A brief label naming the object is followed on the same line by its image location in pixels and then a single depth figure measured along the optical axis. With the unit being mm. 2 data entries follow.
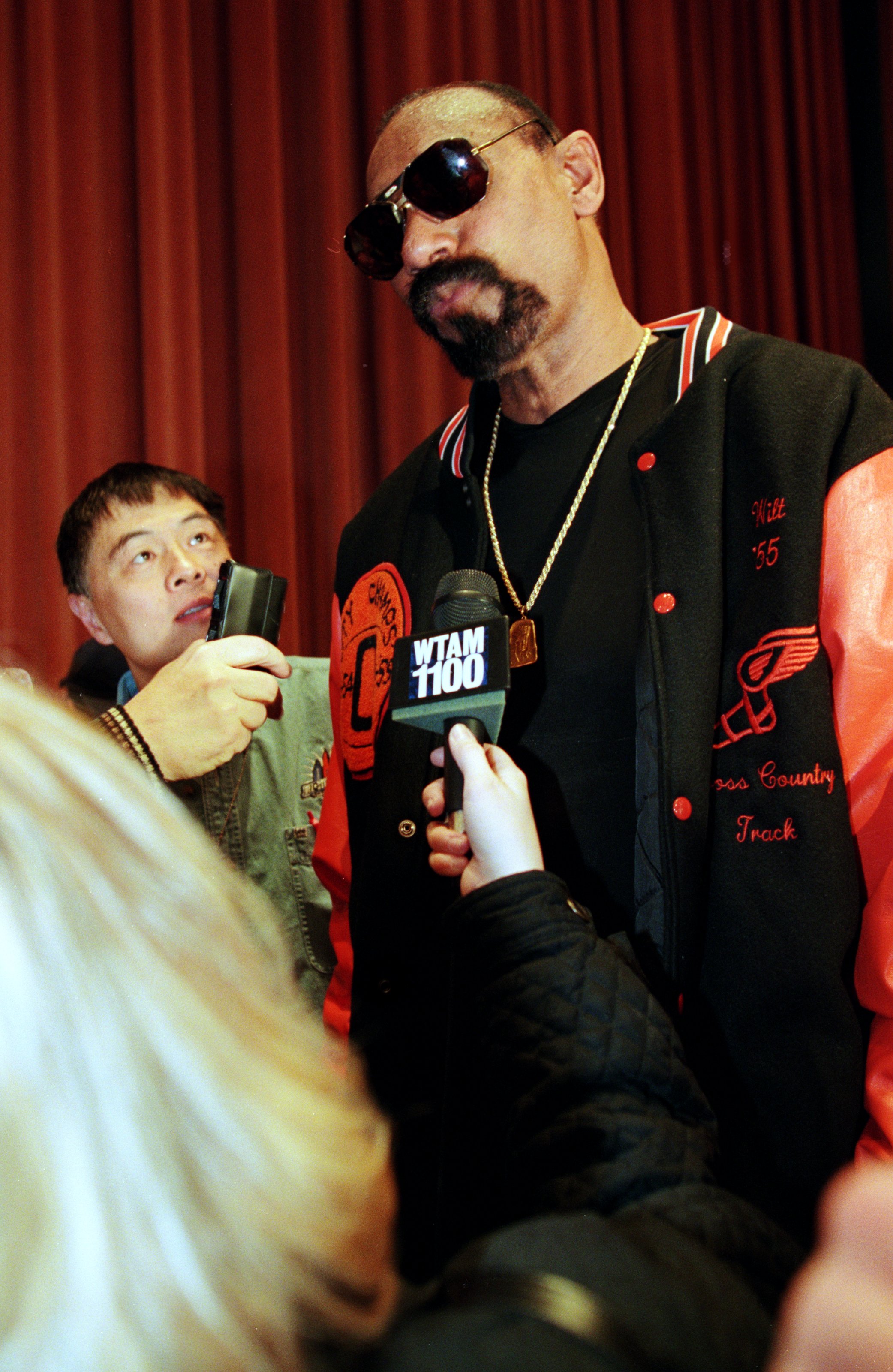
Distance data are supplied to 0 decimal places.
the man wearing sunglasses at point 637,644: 1017
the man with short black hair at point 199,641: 1872
